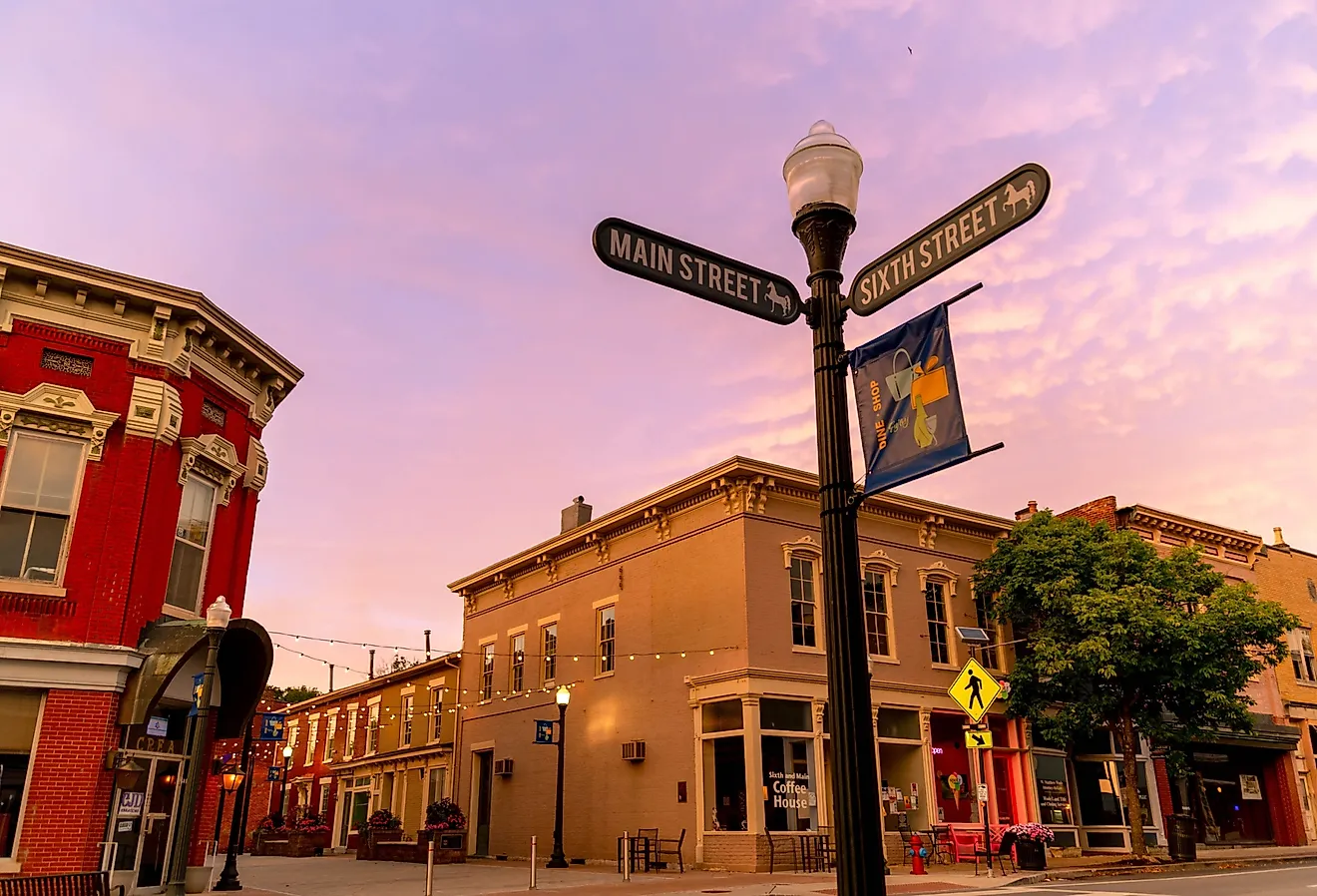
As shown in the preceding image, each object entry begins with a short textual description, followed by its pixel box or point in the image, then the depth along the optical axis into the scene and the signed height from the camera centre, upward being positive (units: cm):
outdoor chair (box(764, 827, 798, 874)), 2209 -115
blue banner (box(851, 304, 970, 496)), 446 +176
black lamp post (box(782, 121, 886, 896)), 376 +117
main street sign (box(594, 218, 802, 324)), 441 +233
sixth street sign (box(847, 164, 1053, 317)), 406 +232
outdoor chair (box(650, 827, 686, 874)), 2343 -132
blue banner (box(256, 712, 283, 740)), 2534 +165
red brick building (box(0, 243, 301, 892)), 1496 +360
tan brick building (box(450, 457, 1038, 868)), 2352 +320
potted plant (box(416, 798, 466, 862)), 3005 -106
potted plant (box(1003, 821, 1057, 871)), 2198 -122
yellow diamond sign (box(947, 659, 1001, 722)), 1525 +156
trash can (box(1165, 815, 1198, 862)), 2484 -115
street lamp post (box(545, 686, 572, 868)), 2510 -94
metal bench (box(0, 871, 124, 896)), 1200 -108
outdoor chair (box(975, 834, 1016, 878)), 2247 -120
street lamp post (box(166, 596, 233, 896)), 1212 +62
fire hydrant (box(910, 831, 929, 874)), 2142 -132
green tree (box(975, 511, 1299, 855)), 2577 +401
